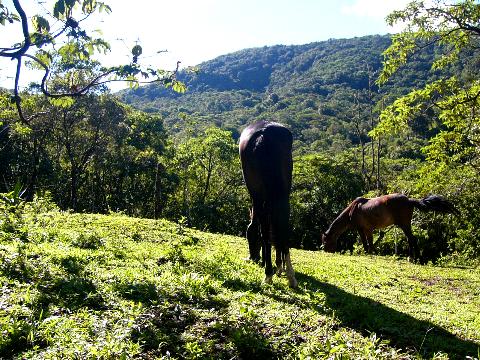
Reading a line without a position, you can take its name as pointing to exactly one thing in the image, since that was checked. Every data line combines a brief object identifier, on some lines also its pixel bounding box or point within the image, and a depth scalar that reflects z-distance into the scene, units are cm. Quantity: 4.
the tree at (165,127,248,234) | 3391
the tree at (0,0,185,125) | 458
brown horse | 1309
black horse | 618
